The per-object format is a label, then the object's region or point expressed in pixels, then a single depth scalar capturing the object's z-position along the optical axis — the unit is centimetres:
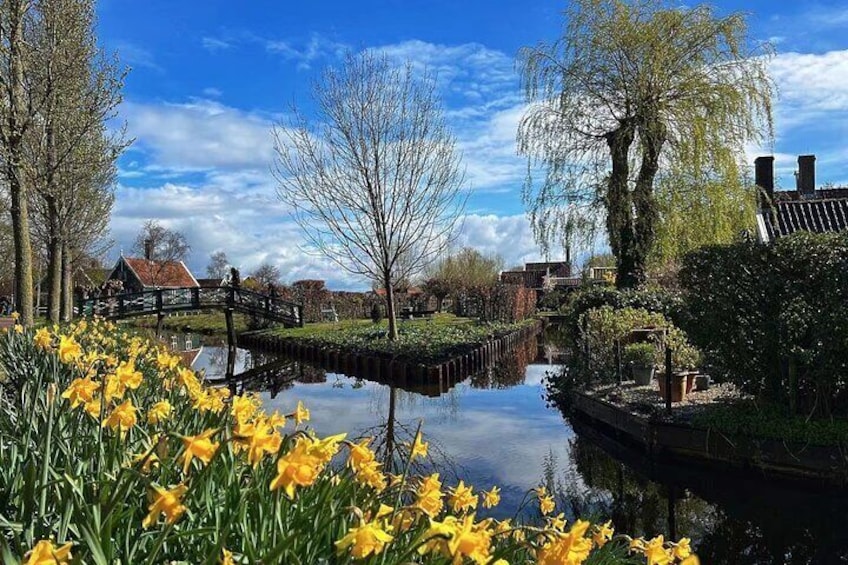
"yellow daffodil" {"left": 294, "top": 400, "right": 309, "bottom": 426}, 219
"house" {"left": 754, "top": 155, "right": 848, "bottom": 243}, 1805
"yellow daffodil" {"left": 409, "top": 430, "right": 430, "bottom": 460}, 221
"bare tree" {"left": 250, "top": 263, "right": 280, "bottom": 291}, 4916
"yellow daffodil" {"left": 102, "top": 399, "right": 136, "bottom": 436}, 184
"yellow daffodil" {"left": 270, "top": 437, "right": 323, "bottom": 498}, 133
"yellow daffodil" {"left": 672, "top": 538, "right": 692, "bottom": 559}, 185
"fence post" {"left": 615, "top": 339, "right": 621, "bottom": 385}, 1055
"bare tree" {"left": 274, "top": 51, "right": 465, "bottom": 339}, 1766
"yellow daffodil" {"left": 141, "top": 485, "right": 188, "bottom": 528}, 128
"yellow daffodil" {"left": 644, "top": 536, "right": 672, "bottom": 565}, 176
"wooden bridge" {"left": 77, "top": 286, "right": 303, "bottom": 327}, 2395
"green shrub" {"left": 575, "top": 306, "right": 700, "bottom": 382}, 1096
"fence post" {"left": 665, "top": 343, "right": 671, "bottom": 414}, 809
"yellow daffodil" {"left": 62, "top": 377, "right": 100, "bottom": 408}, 205
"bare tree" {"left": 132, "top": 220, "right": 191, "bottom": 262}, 4936
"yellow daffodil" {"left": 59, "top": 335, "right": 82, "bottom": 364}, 258
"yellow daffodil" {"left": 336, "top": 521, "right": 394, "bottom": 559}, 133
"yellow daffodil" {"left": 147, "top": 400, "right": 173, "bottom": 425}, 215
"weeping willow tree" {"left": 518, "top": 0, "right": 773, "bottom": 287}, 1458
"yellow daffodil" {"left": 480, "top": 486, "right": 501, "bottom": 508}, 254
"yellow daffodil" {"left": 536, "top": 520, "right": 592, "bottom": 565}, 146
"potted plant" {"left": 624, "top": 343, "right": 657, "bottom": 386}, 1020
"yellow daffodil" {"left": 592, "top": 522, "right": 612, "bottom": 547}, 221
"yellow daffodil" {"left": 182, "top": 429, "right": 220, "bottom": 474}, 137
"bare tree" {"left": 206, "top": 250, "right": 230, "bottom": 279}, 5648
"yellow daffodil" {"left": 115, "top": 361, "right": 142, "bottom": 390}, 223
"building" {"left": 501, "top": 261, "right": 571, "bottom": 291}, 4766
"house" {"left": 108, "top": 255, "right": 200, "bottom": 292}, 5025
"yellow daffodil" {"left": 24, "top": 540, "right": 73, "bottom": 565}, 113
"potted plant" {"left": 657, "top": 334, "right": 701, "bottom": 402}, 896
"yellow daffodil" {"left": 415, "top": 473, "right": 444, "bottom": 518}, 180
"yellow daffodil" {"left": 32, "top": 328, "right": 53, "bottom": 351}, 350
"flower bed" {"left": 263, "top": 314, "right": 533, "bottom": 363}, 1605
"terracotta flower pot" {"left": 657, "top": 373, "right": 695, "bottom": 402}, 895
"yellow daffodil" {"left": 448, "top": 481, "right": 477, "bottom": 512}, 213
